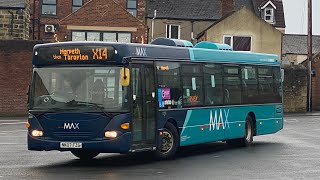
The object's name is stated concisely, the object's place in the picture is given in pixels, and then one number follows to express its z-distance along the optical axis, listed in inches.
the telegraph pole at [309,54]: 1952.5
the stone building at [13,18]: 1765.5
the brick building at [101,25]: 1888.5
